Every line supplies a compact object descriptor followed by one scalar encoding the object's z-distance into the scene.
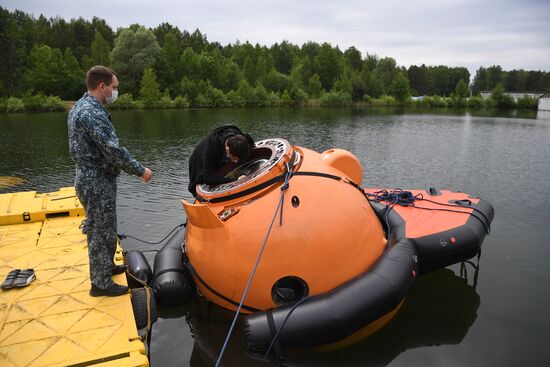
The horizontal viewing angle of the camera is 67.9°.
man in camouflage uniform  3.88
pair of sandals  4.52
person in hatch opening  4.90
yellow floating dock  3.44
